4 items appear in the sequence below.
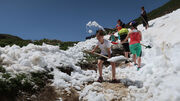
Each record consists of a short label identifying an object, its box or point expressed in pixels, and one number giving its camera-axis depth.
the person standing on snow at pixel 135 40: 5.19
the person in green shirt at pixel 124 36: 6.67
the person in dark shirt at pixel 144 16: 10.25
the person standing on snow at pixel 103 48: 4.35
